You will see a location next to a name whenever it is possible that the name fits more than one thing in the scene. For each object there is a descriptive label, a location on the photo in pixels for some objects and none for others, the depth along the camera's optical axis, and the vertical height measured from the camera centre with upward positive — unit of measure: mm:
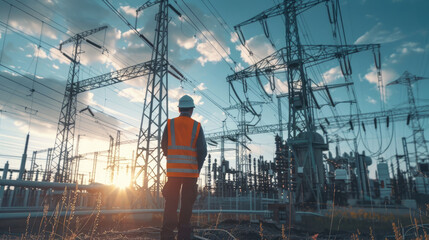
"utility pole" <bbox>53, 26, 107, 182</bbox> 18250 +5695
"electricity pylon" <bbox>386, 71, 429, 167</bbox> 29016 +6292
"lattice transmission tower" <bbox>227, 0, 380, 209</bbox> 14781 +5275
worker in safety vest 3055 +166
